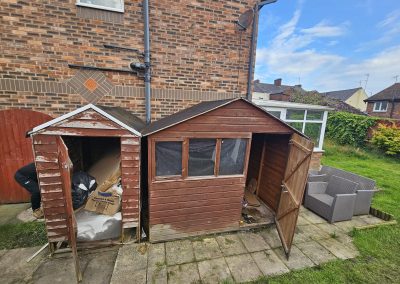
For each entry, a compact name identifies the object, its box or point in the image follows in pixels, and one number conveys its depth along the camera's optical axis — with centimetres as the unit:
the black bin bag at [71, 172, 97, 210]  419
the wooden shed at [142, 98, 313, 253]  395
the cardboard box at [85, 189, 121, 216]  409
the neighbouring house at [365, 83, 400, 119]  2212
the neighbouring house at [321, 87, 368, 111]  3338
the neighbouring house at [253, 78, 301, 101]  2819
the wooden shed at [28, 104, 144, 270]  326
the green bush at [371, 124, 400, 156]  1304
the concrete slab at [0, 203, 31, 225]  471
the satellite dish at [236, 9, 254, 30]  558
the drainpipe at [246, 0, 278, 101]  585
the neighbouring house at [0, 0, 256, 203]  466
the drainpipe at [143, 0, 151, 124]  505
